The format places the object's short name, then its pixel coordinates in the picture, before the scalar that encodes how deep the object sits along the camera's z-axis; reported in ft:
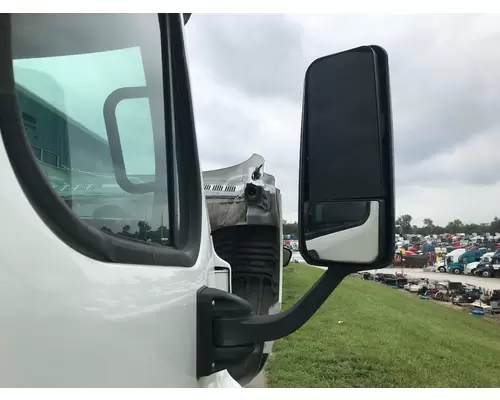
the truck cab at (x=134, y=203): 2.44
